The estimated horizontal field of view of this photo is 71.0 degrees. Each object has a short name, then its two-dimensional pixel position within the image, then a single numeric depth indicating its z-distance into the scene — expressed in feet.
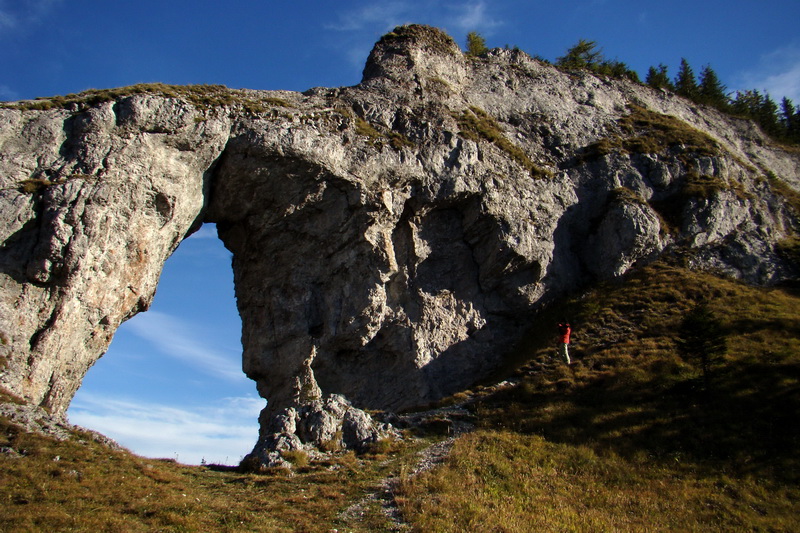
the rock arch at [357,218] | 81.25
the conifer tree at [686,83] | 210.94
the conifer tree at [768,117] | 208.33
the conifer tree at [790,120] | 216.95
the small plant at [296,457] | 68.23
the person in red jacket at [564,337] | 98.43
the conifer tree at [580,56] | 212.64
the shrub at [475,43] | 215.10
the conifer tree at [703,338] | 81.56
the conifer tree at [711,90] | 211.72
